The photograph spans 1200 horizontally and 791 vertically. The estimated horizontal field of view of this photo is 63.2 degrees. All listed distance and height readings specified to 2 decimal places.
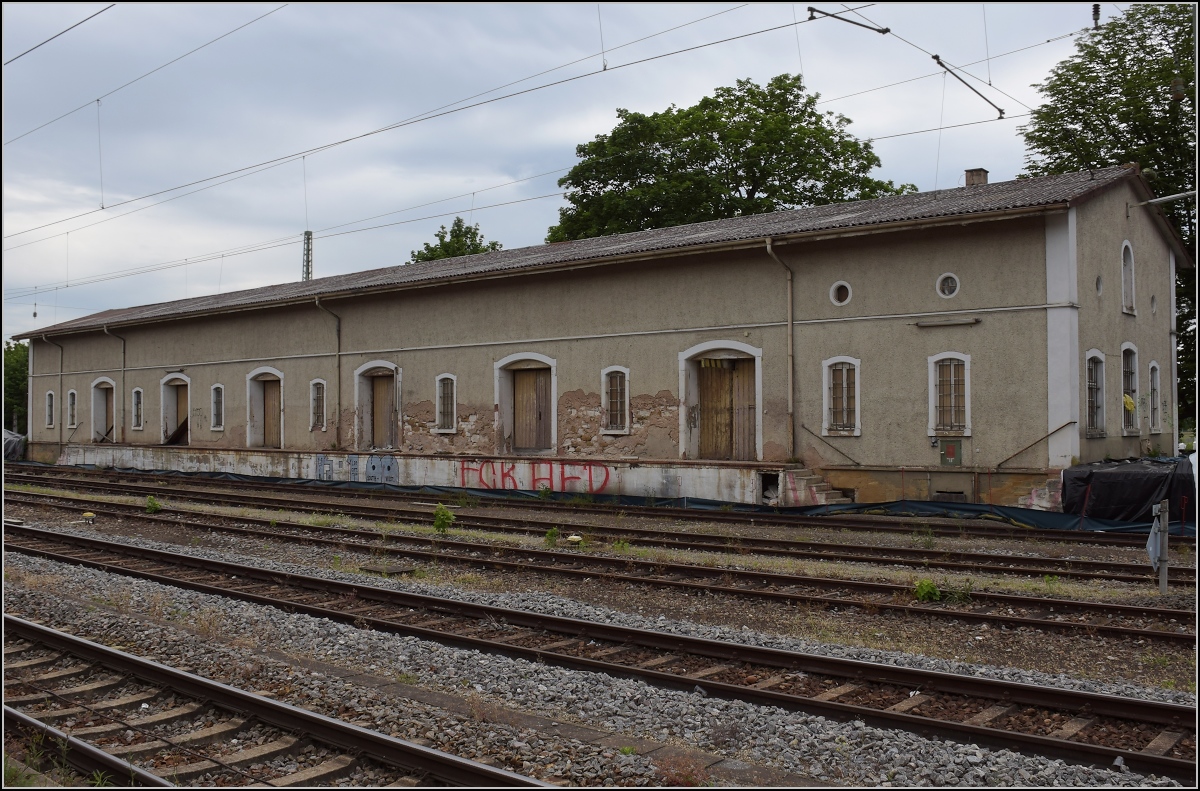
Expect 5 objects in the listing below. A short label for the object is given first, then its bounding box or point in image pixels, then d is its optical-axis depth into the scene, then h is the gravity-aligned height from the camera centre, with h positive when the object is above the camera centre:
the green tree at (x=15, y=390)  61.19 +2.63
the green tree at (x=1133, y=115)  25.86 +8.39
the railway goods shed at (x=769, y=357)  16.98 +1.44
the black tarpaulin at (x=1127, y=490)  14.62 -1.10
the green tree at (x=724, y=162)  37.31 +10.21
